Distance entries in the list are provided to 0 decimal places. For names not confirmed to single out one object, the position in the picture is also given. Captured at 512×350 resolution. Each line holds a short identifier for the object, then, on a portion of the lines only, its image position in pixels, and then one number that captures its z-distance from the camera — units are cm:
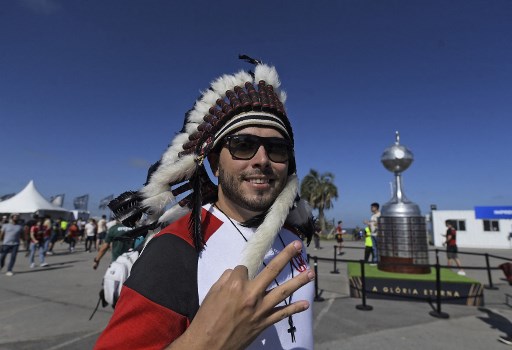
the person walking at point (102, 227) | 1417
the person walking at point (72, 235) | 1449
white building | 2039
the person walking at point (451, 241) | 913
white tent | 2188
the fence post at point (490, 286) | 740
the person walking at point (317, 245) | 1598
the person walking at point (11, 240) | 830
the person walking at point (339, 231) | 1452
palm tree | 3241
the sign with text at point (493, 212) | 2002
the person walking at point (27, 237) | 1279
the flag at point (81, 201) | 5005
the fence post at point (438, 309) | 512
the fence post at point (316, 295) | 588
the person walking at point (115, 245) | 488
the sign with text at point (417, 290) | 595
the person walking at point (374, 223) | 959
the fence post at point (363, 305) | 544
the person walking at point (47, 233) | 1015
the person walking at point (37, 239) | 947
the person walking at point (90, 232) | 1495
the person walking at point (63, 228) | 1780
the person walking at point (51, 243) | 1390
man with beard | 86
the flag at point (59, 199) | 3720
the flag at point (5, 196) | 3412
